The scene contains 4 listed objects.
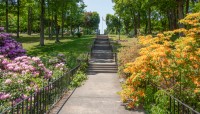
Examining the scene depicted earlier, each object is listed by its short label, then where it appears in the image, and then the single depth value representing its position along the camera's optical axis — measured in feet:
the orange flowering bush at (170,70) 17.20
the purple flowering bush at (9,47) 31.29
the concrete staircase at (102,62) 39.58
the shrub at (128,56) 32.90
